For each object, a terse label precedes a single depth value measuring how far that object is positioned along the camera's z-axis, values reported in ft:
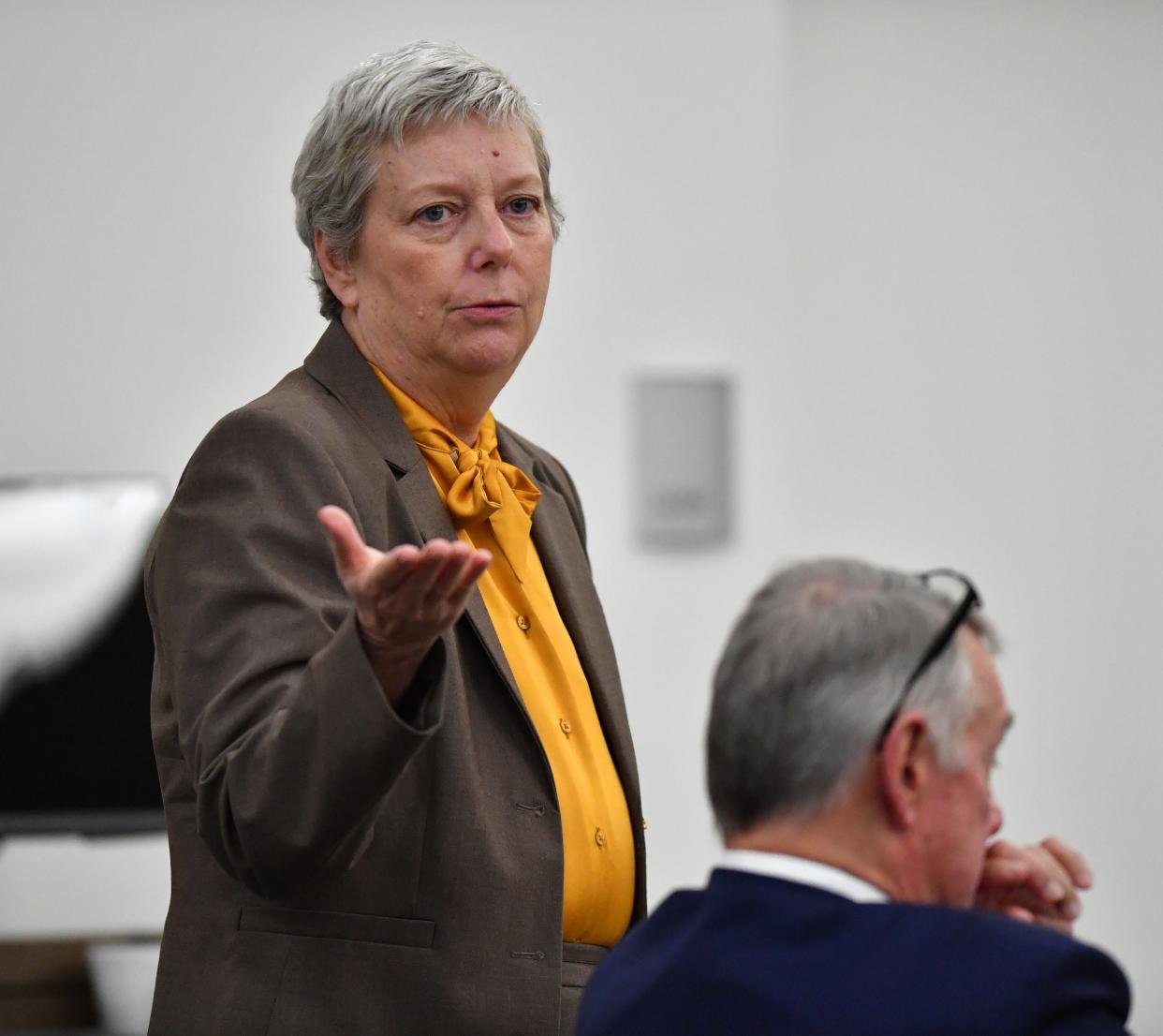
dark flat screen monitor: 24.95
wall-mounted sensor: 28.10
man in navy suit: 15.74
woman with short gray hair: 16.35
